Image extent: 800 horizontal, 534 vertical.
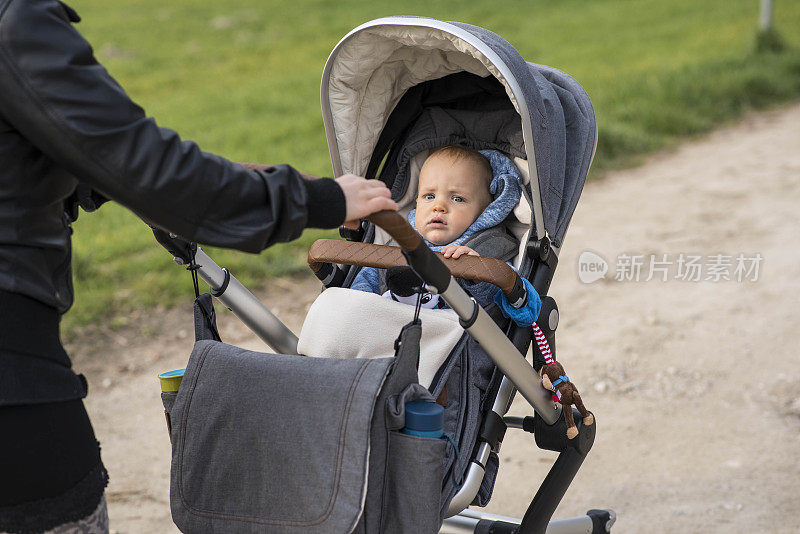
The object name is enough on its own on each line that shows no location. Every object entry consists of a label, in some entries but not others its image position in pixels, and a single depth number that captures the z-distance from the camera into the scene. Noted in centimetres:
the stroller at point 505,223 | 223
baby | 278
